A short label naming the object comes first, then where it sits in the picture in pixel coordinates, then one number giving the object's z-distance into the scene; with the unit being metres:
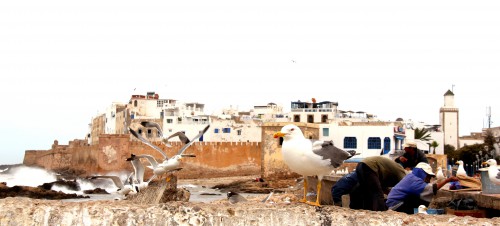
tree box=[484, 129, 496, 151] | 57.44
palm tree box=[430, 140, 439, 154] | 55.23
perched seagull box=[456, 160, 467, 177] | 13.80
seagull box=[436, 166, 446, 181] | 13.45
